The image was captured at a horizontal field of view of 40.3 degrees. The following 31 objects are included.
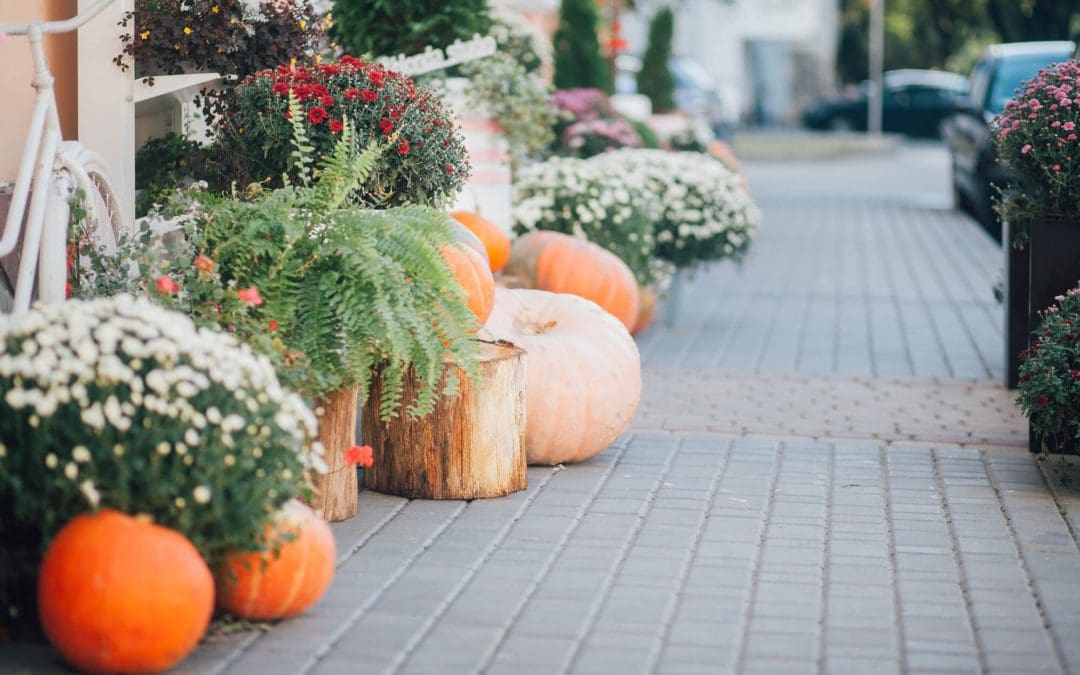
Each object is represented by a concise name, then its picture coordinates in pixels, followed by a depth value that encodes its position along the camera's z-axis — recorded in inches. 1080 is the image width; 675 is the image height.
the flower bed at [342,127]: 227.0
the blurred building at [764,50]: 1593.3
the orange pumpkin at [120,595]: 142.7
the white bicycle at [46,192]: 185.8
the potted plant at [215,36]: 238.2
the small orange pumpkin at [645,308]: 371.6
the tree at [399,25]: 353.4
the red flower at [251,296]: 177.6
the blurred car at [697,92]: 1068.0
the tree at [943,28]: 1228.5
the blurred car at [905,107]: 1473.9
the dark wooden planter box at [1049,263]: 269.9
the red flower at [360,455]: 187.5
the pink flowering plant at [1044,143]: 266.7
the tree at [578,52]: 596.7
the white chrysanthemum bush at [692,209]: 387.9
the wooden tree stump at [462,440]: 213.8
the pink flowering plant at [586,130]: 457.4
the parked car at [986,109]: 603.2
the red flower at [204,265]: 182.1
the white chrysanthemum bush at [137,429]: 146.8
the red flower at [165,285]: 173.5
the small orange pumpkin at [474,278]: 234.4
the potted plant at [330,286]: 185.3
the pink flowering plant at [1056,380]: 223.6
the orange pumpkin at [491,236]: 313.6
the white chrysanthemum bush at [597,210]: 363.6
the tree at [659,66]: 746.8
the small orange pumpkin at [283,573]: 158.6
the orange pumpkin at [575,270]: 322.3
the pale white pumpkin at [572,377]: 234.2
